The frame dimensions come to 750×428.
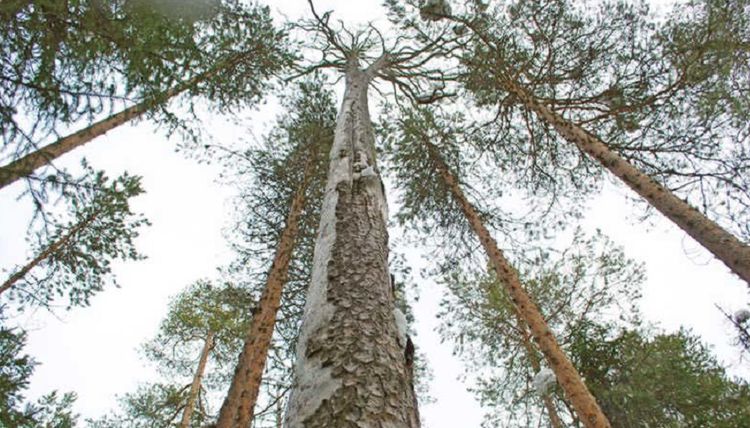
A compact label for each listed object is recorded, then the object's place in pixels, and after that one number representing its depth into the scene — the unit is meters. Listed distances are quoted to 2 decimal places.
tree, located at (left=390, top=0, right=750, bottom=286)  6.17
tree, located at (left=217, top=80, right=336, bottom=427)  7.79
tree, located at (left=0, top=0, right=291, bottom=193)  3.70
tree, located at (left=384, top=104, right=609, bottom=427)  6.62
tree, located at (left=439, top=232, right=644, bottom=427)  8.95
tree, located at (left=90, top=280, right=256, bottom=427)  8.91
